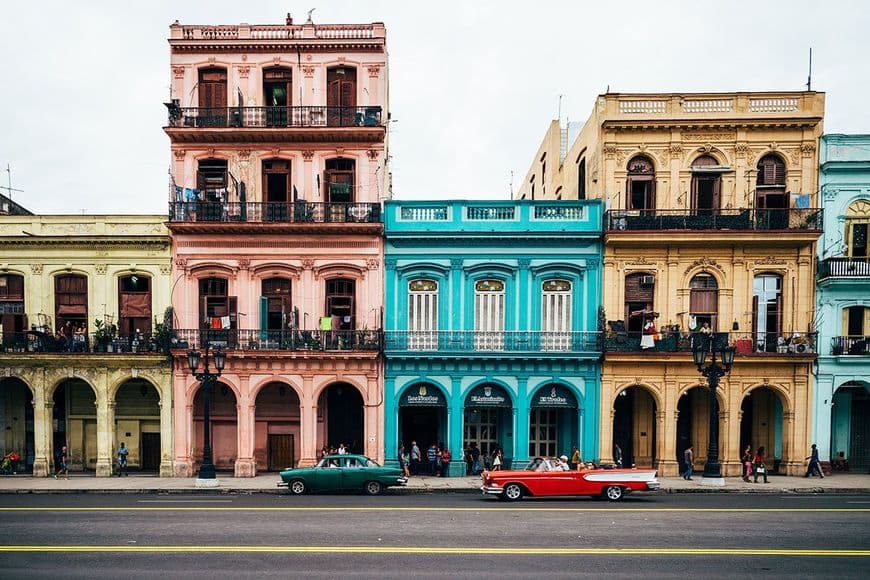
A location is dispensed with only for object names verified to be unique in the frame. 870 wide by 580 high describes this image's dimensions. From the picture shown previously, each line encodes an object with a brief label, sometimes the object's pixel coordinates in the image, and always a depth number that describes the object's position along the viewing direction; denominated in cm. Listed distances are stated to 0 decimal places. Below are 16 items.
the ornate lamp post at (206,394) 2064
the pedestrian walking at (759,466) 2159
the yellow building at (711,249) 2302
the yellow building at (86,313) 2356
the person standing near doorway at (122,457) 2341
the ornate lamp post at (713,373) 2028
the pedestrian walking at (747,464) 2189
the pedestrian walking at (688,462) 2164
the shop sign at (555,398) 2348
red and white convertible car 1798
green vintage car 1934
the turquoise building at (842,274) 2309
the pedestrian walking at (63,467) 2290
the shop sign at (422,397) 2366
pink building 2344
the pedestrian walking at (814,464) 2239
